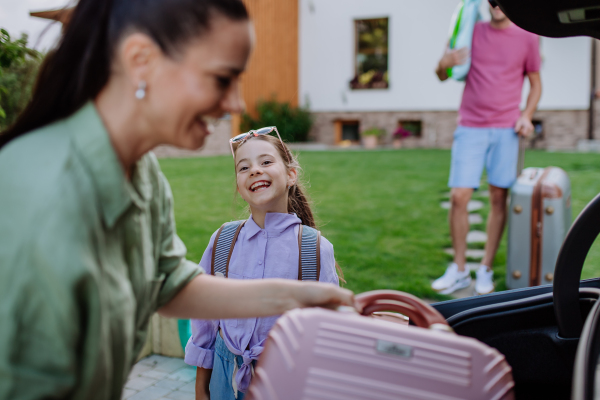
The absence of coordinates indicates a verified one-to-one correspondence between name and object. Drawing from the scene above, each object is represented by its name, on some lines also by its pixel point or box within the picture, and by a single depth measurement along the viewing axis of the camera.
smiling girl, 1.84
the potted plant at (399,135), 17.98
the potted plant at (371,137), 18.16
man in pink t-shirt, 3.83
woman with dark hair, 0.81
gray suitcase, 3.27
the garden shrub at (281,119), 17.50
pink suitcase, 0.97
